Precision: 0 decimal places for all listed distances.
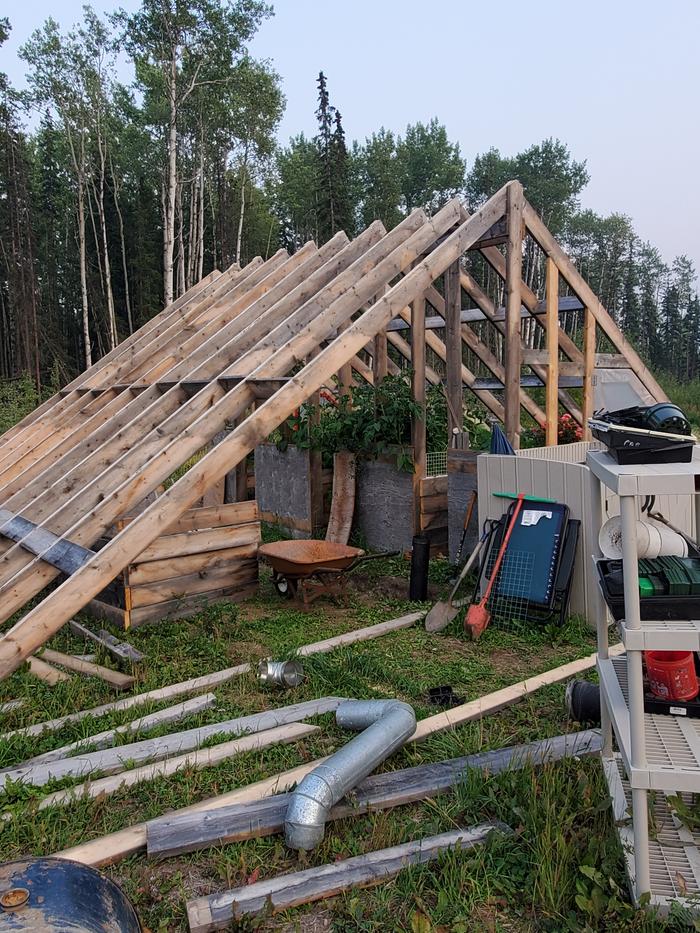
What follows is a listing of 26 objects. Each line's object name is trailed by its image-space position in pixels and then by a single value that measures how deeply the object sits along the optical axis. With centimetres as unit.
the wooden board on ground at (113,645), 494
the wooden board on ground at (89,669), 454
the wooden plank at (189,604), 584
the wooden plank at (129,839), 277
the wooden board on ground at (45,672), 464
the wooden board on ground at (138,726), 365
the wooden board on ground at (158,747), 342
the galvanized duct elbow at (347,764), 281
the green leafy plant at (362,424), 782
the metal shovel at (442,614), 575
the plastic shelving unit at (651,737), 229
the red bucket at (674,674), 261
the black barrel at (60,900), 172
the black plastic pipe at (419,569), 650
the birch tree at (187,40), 1889
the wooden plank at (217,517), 629
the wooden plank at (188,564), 588
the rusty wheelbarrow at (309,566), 625
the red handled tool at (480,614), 549
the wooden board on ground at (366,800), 288
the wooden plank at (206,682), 401
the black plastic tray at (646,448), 245
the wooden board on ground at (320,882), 246
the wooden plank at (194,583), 588
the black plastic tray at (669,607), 237
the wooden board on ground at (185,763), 323
